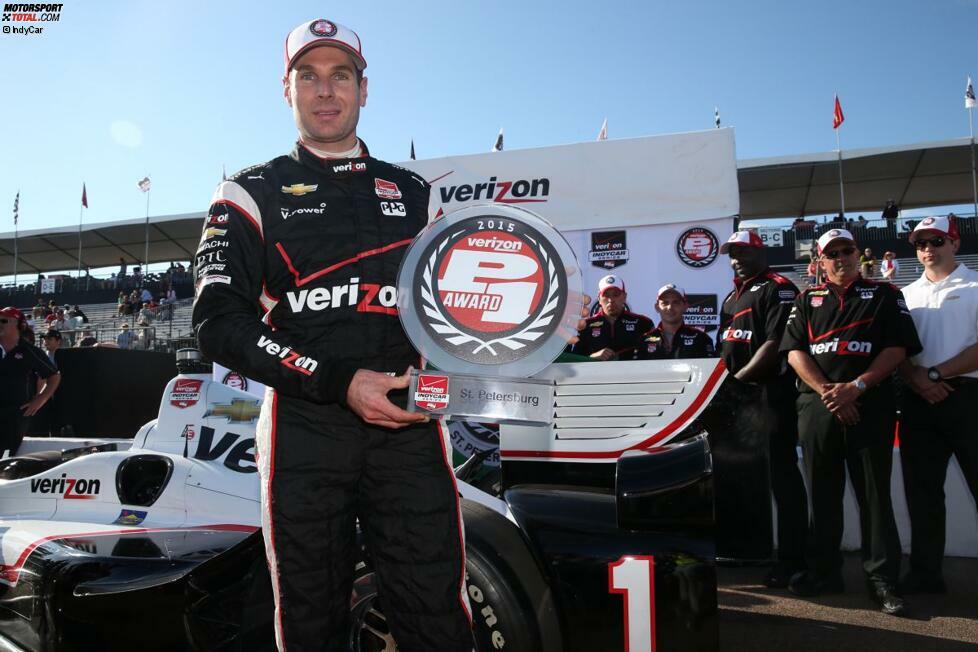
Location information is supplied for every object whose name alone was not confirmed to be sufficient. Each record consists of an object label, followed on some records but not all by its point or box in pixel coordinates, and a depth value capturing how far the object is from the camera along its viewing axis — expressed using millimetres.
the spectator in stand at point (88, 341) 10880
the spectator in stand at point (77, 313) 20062
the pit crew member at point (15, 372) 5508
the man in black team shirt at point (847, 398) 3441
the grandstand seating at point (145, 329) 13675
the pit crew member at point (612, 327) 5000
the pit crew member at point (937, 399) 3553
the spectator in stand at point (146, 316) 16675
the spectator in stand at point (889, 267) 12761
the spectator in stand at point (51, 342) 7227
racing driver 1449
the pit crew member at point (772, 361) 3832
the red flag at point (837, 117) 18375
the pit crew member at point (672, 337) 4793
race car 1912
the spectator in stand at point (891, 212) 16906
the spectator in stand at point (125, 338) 13727
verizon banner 5969
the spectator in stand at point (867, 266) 11031
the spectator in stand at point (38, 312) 19672
